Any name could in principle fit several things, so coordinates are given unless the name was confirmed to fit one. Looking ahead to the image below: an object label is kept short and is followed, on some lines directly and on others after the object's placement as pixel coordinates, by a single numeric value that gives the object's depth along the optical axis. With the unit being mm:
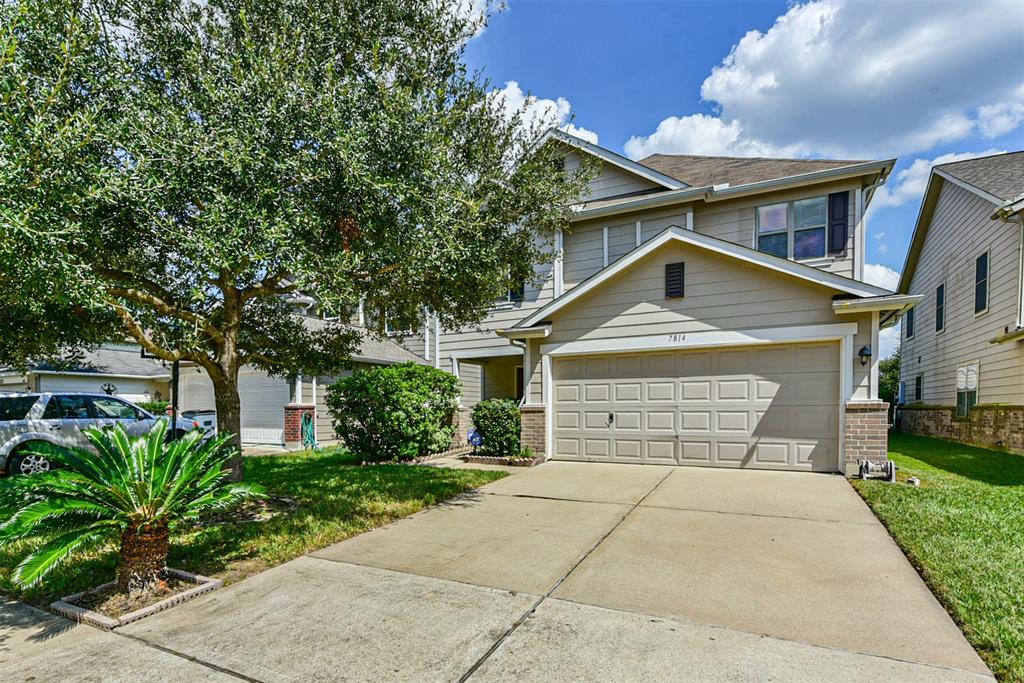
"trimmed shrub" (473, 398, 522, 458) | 11023
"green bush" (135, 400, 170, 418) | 16672
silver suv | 9633
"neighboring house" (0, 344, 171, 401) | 16609
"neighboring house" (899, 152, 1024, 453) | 10938
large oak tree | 4238
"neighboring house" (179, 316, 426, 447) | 14211
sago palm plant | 3580
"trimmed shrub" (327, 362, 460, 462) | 11055
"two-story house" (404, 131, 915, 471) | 8766
